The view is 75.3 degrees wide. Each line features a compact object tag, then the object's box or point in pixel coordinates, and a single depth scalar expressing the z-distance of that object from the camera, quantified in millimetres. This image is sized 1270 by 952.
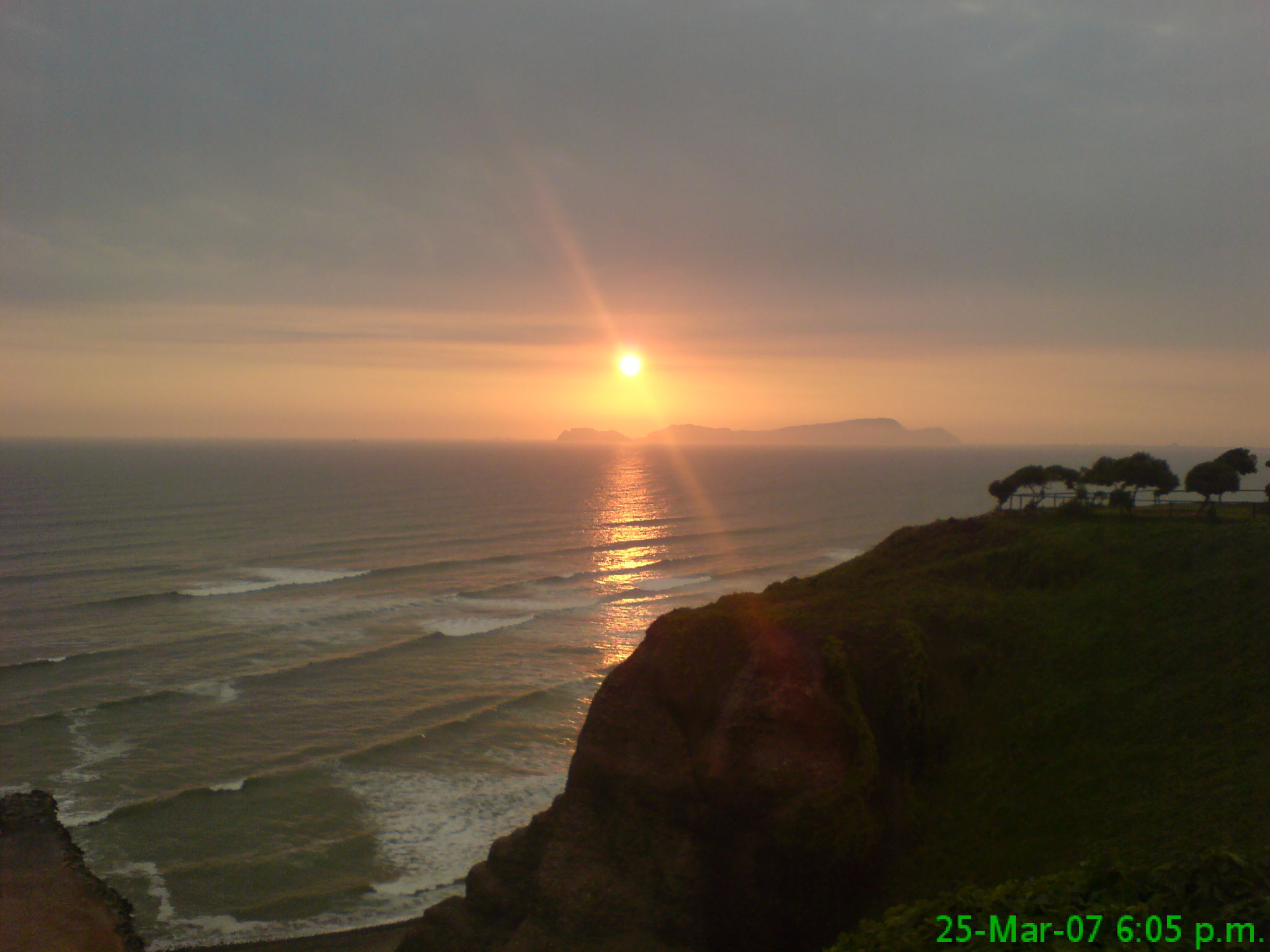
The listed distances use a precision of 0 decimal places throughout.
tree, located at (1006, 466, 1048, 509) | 36375
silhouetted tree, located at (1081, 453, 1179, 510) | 34125
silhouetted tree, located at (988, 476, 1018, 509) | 37438
